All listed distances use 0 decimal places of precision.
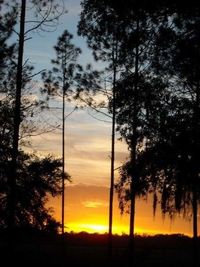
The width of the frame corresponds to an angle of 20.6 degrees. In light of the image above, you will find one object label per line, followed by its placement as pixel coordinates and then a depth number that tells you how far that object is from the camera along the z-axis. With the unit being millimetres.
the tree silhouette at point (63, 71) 37500
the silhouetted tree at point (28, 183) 27875
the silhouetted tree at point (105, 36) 12578
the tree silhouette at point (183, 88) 12062
